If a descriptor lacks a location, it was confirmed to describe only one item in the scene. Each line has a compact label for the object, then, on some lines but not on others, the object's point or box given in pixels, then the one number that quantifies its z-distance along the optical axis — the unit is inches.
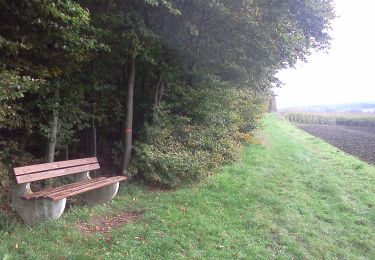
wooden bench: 211.2
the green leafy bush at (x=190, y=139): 315.6
